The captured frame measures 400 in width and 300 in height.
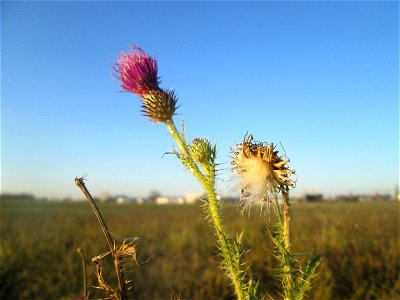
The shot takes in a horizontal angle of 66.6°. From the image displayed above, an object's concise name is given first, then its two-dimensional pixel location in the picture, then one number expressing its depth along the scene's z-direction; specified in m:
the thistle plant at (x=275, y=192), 0.14
